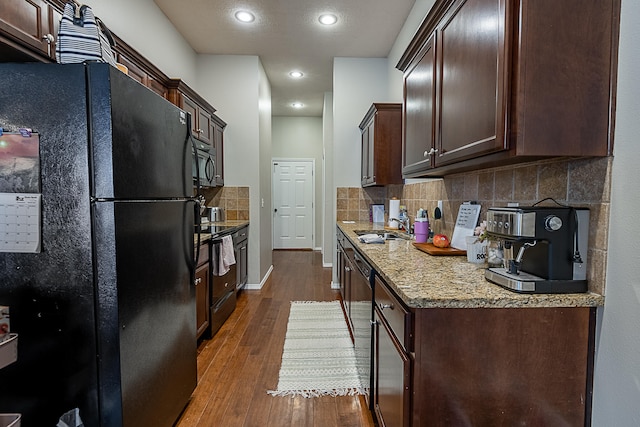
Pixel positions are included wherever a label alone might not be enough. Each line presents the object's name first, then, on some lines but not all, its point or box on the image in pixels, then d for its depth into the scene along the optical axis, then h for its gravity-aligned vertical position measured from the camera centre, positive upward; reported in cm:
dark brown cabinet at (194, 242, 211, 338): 252 -74
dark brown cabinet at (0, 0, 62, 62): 138 +77
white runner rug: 207 -121
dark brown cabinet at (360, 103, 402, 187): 338 +57
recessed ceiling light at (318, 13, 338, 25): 328 +185
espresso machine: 107 -15
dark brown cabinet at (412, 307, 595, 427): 102 -53
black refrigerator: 122 -21
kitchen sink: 275 -32
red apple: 195 -26
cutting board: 180 -30
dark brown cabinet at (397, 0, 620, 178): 99 +38
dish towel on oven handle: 284 -53
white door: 723 -13
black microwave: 324 +36
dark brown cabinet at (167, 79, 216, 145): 311 +94
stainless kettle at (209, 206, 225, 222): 394 -20
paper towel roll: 338 -12
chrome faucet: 301 -24
